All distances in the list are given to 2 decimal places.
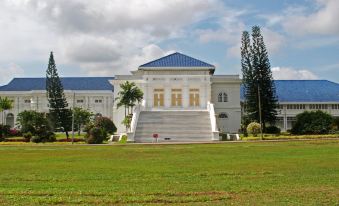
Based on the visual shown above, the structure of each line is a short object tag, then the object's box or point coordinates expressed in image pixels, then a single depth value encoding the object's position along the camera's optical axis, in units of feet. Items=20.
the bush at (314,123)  155.12
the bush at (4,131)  154.33
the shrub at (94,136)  127.65
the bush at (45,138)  136.36
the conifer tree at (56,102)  189.88
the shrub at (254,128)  147.95
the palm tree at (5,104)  187.73
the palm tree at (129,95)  163.43
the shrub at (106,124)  164.15
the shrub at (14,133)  175.95
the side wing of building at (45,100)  225.97
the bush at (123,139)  130.81
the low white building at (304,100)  209.56
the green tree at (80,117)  191.32
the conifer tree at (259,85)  169.37
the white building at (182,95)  156.25
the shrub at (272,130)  165.03
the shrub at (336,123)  163.02
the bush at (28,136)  142.82
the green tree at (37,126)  138.41
